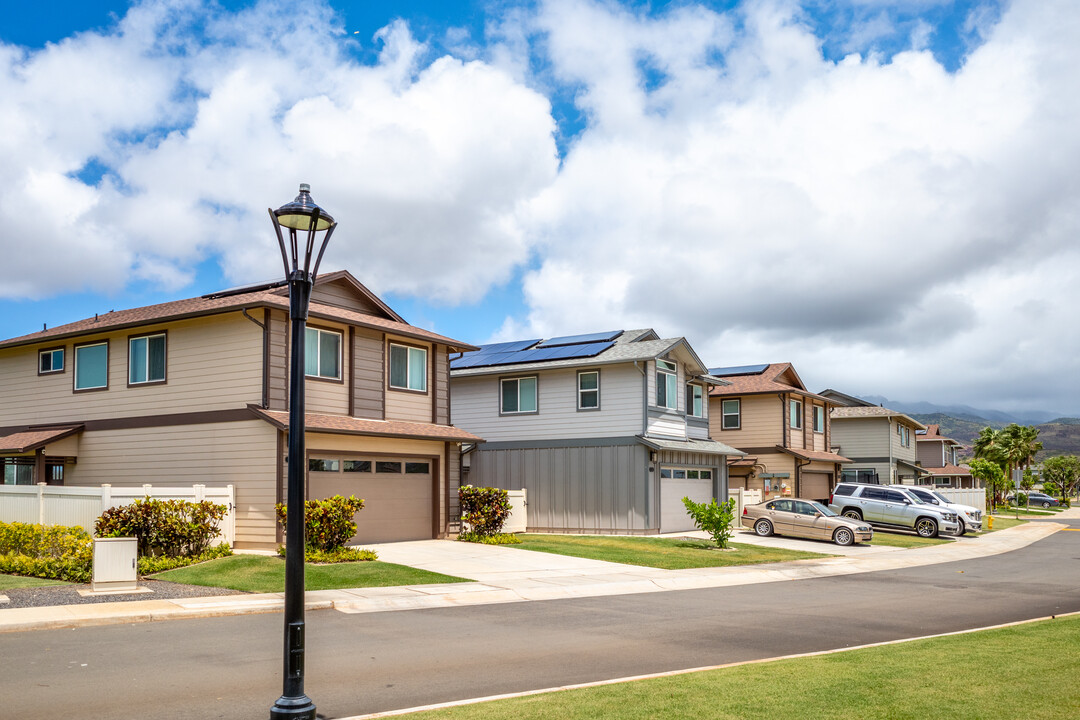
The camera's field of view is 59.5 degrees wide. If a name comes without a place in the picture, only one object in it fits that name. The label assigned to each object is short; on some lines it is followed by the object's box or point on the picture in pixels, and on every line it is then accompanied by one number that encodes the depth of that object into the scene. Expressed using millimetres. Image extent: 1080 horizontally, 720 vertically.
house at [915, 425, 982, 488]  72438
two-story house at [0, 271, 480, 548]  22812
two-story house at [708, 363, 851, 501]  42844
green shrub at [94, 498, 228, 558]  19594
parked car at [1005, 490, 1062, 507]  90312
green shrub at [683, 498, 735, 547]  27109
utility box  16250
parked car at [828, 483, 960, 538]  35500
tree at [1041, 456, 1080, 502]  111812
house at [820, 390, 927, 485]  54406
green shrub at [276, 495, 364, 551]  21031
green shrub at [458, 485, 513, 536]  27109
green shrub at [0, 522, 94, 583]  17859
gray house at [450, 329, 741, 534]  32375
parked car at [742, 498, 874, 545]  30938
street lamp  7633
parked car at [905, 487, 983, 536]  36812
